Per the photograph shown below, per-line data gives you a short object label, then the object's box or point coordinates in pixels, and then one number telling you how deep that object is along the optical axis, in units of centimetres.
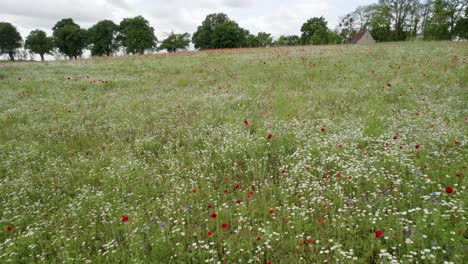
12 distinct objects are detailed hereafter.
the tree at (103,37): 7850
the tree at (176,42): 11100
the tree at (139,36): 7456
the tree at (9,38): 7856
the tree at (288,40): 12488
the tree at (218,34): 7921
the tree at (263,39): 11583
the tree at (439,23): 5047
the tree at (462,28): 4918
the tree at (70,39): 7681
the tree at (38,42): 8244
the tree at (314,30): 7806
